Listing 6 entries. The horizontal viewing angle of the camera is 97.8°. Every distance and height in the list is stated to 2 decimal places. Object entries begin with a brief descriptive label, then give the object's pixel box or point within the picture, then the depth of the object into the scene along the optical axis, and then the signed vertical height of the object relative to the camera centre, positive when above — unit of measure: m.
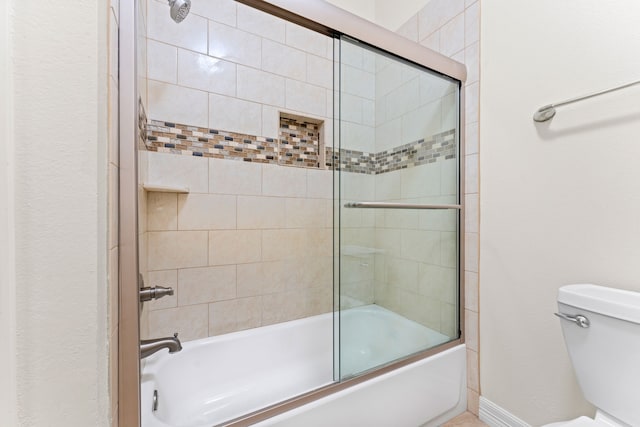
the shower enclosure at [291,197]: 1.22 +0.08
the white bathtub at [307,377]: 1.12 -0.79
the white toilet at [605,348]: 0.77 -0.40
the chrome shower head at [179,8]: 0.96 +0.71
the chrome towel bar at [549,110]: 0.98 +0.41
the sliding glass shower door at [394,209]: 1.20 +0.02
